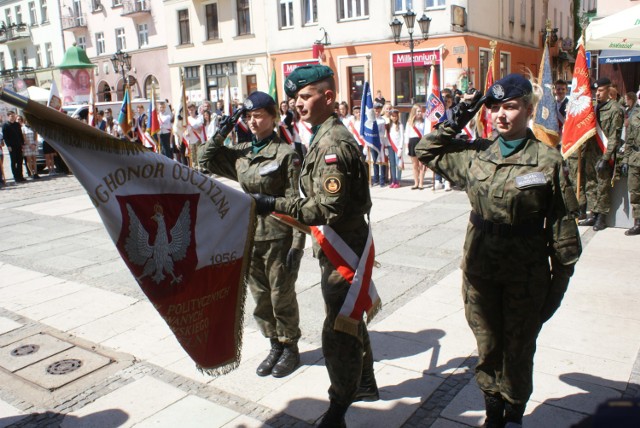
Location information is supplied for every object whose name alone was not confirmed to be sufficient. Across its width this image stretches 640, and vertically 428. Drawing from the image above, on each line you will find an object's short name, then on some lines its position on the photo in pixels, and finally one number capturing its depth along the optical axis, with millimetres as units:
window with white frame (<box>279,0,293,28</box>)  29039
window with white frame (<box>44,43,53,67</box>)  45969
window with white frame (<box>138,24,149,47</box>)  36469
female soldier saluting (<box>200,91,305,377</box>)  4160
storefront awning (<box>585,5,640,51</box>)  9393
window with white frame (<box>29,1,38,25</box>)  47116
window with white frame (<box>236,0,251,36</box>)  31125
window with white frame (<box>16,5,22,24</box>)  49500
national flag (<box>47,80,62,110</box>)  15107
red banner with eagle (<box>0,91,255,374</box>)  2787
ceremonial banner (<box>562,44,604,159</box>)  7914
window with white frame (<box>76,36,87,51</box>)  41369
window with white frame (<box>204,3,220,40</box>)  32594
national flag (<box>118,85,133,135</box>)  15648
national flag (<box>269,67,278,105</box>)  11830
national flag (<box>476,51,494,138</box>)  10781
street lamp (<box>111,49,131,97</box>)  32656
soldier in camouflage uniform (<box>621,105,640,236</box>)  7768
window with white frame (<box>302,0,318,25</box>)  27906
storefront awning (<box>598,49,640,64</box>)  17000
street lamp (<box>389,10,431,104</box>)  20431
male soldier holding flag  3307
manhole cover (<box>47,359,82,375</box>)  4552
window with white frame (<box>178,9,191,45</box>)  34094
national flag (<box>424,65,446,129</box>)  11695
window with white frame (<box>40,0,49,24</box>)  45812
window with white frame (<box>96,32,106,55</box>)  40000
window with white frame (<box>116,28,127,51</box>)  38312
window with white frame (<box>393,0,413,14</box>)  25172
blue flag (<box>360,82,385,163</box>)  12750
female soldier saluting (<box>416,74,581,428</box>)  3023
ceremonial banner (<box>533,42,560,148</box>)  7324
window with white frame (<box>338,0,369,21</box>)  26359
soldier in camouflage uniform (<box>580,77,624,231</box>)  8148
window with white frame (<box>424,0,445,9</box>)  24406
